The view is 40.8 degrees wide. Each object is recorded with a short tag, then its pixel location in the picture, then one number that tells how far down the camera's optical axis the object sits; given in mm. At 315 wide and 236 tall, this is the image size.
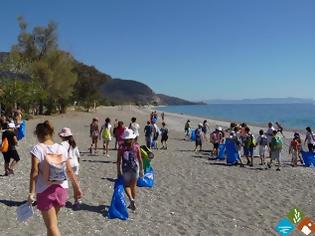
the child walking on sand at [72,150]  7779
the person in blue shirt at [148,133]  18109
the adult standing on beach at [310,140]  17406
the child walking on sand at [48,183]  4680
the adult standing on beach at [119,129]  14856
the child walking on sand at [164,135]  19922
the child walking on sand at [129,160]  7719
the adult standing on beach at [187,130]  26891
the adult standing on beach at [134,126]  17125
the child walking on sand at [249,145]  15270
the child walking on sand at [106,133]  16172
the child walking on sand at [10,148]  10734
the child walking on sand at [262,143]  15527
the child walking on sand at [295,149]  16266
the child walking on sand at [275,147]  14883
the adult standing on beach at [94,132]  16653
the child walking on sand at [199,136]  19255
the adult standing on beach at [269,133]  16047
